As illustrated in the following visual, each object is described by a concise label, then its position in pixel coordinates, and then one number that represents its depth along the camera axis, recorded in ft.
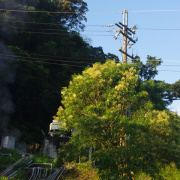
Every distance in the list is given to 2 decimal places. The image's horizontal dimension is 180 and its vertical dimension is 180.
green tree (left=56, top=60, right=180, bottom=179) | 39.88
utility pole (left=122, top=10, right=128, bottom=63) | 60.18
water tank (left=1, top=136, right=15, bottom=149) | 75.41
